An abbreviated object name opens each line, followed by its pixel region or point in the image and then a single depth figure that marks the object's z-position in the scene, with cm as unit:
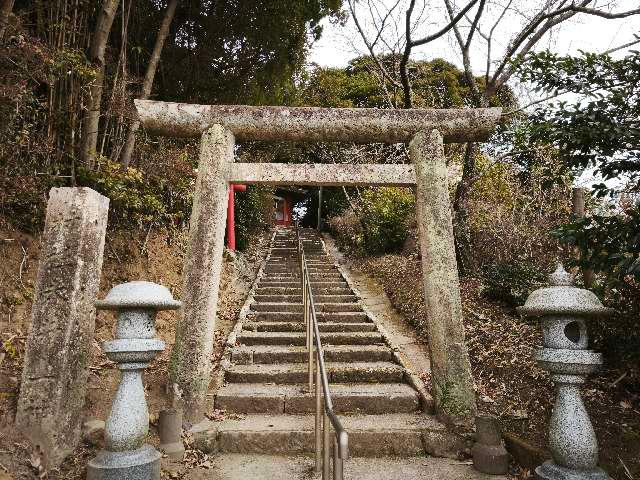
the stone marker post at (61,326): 296
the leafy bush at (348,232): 1301
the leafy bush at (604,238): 277
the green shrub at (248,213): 1318
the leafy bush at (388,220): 1163
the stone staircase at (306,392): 386
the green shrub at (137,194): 542
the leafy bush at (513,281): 681
